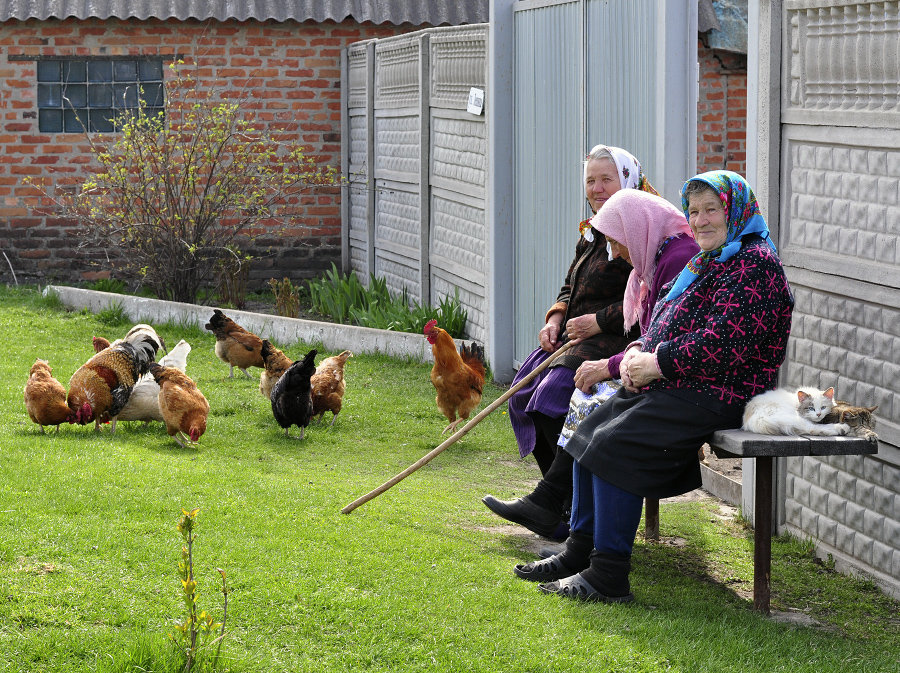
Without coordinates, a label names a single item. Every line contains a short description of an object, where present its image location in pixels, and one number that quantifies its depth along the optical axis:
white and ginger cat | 4.32
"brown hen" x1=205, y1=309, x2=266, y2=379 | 8.97
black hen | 7.32
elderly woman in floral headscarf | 4.34
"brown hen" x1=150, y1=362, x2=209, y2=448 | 6.91
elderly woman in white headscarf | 5.43
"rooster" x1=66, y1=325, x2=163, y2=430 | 7.02
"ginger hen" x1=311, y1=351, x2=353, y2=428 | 7.78
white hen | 7.27
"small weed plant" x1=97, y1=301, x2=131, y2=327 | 11.66
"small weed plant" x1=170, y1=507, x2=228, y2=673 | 3.38
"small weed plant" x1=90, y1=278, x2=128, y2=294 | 13.80
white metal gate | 6.23
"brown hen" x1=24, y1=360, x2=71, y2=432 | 6.88
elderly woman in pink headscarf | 4.96
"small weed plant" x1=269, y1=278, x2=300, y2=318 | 12.45
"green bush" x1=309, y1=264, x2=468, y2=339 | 10.34
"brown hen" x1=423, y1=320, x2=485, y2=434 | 7.35
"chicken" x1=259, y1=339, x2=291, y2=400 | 8.08
